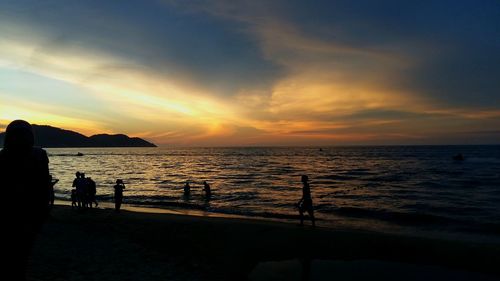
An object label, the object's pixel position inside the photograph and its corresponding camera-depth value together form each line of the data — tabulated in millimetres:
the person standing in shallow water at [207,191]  31111
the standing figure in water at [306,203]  16312
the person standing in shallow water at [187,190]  32962
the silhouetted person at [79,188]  20812
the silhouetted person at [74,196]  22544
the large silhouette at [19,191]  3320
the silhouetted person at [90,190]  21141
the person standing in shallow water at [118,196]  21594
